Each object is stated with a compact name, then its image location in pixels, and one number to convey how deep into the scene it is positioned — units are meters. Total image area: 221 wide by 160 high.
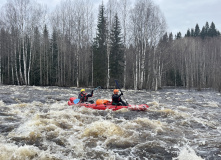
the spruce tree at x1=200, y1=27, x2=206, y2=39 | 61.11
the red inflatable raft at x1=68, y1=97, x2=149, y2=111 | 9.33
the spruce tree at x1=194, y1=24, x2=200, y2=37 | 63.84
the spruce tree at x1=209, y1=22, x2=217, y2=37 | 59.45
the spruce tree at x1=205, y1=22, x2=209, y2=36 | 62.16
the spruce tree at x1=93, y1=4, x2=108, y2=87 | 29.43
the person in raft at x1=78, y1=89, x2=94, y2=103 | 10.73
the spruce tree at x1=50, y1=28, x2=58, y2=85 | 33.94
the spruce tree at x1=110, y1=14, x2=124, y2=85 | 29.31
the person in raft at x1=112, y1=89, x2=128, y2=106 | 9.77
